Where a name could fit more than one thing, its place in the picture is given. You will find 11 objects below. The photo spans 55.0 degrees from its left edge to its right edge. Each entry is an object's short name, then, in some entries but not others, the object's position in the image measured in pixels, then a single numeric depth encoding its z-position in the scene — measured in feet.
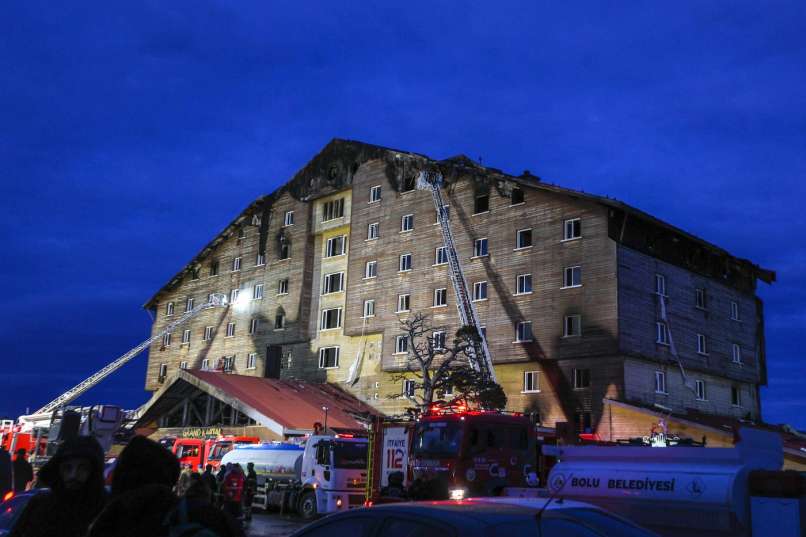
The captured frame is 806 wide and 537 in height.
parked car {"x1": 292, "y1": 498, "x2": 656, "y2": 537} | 16.63
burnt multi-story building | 128.26
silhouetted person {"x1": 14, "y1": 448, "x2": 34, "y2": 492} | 53.16
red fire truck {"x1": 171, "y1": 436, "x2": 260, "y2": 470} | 115.96
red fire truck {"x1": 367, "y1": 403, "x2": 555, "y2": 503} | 55.06
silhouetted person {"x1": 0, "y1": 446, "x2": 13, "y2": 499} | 39.27
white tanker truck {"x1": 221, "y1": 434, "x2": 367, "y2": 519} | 82.64
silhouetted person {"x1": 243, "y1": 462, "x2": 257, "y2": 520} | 80.64
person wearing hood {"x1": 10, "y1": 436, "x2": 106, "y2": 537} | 18.75
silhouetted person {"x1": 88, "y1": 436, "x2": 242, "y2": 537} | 14.73
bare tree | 128.36
